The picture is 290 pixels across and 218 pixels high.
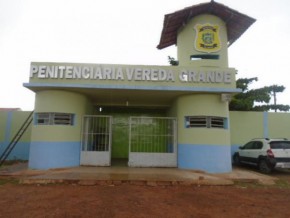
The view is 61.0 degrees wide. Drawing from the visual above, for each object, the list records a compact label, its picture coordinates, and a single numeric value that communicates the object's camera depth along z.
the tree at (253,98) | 16.08
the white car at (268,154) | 10.12
